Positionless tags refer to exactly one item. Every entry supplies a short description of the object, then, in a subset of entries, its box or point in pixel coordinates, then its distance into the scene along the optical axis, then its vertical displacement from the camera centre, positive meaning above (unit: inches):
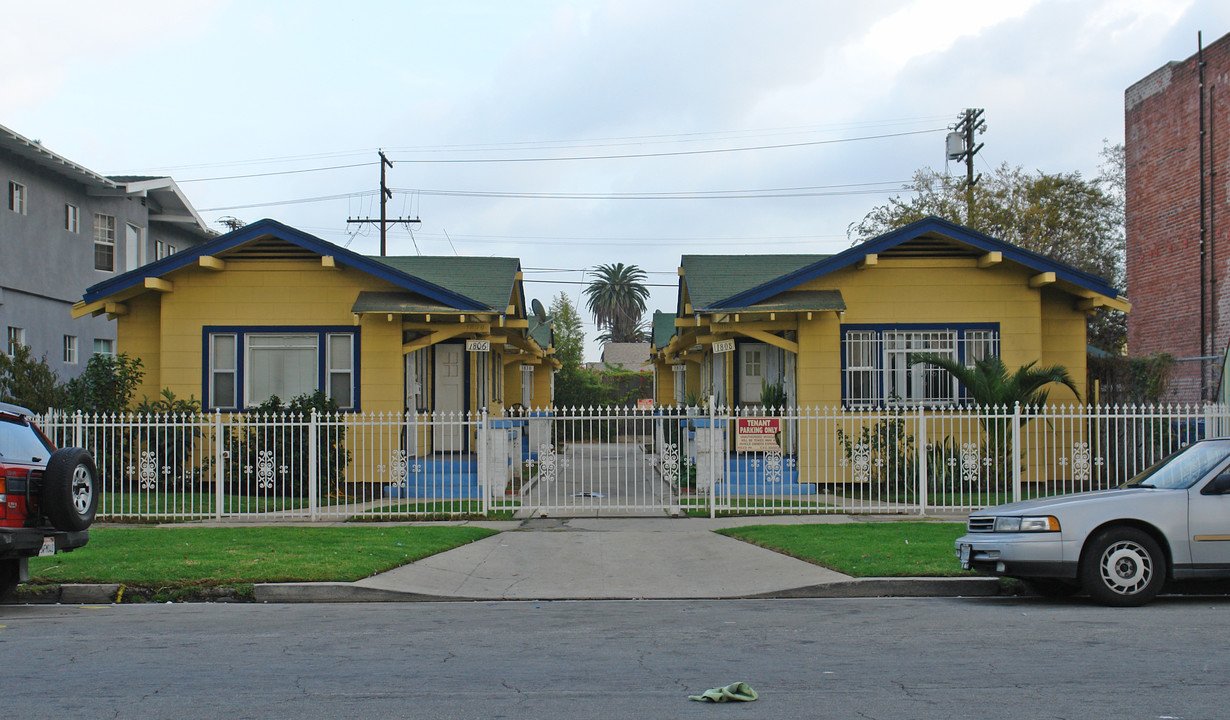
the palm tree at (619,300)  2918.3 +274.1
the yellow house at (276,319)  685.3 +53.7
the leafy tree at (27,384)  752.3 +9.7
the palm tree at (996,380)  642.8 +6.1
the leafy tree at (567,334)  1864.9 +121.2
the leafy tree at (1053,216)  1347.2 +241.3
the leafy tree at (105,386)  669.3 +6.9
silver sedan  334.3 -51.8
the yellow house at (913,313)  681.6 +54.4
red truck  329.7 -34.2
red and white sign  558.3 -24.5
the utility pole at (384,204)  1617.9 +310.5
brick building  773.3 +143.3
